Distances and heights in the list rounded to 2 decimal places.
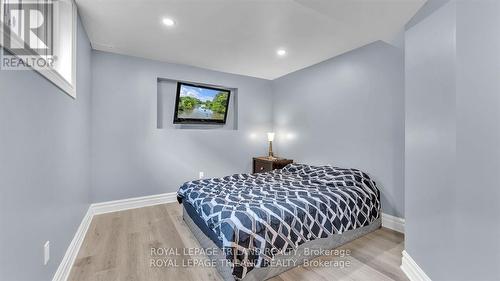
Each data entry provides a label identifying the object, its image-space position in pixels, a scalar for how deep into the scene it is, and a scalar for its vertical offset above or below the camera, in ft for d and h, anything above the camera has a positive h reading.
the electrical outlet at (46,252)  4.27 -2.34
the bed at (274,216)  5.30 -2.28
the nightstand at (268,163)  13.20 -1.47
